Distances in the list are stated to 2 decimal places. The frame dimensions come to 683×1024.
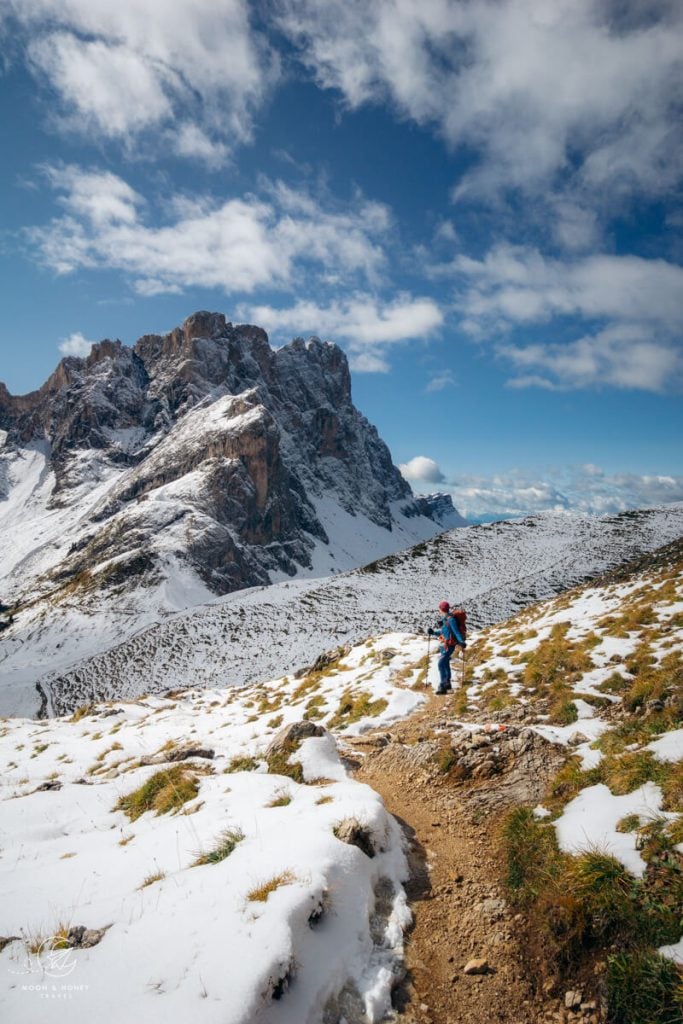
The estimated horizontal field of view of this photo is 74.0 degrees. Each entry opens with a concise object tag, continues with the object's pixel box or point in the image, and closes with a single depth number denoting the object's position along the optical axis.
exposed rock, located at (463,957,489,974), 4.66
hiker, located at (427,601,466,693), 14.23
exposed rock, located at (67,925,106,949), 4.38
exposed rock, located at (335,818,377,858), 5.87
